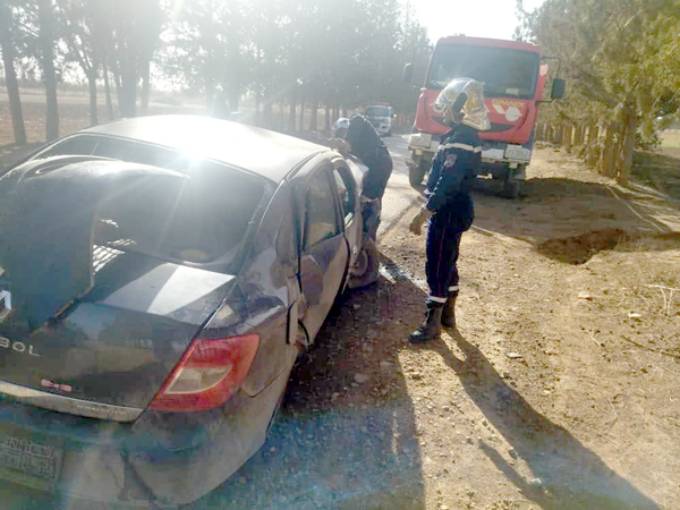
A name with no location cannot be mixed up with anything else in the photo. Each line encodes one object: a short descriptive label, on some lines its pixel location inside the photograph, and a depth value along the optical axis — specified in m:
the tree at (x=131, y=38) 16.89
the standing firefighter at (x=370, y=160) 5.40
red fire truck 9.89
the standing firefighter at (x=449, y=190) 3.79
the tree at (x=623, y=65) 8.28
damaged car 1.81
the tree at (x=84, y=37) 16.34
